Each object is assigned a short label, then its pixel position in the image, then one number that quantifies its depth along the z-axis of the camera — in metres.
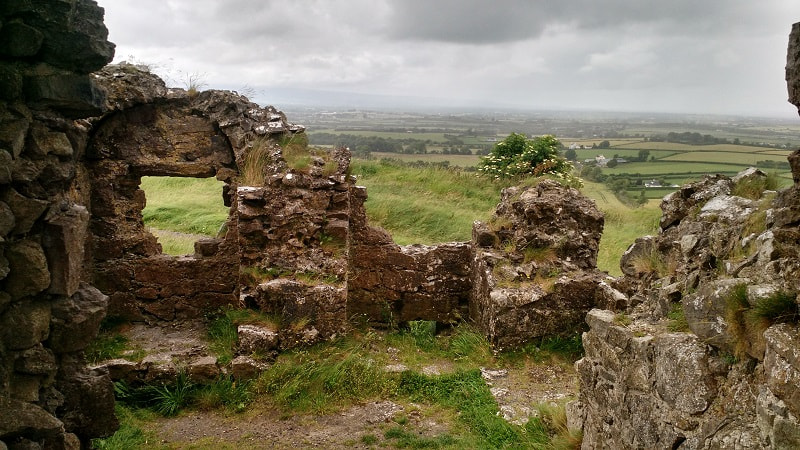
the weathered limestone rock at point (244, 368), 7.20
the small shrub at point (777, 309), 3.27
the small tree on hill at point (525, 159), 18.35
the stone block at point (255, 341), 7.32
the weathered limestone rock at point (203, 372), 7.31
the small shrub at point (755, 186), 5.49
